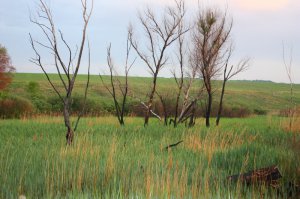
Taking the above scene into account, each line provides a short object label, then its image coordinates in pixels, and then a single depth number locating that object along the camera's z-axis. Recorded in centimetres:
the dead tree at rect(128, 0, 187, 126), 1789
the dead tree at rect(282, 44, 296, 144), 1225
